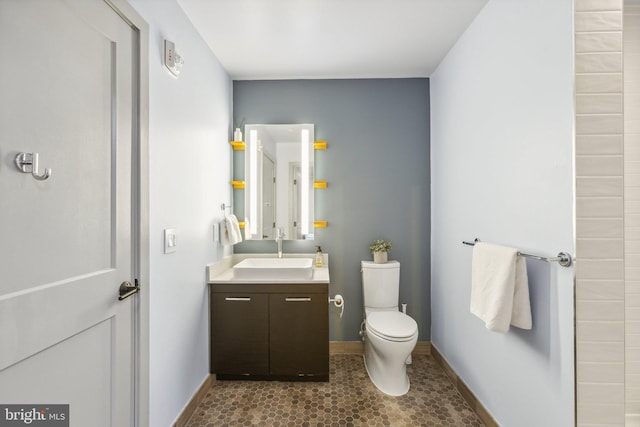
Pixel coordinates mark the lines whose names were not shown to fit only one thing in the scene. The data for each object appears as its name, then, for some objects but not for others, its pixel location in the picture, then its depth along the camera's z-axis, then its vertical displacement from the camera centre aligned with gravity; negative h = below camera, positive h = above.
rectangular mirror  2.65 +0.29
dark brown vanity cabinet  2.11 -0.83
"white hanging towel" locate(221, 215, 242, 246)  2.34 -0.15
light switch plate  1.51 -0.14
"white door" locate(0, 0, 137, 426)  0.80 +0.01
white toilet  1.98 -0.80
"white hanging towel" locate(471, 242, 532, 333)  1.33 -0.37
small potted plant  2.49 -0.31
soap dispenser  2.58 -0.39
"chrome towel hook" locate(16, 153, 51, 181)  0.81 +0.14
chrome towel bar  1.13 -0.18
